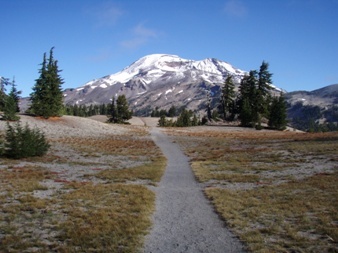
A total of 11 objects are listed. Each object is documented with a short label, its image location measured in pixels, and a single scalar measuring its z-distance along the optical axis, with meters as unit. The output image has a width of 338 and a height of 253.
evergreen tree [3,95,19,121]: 61.22
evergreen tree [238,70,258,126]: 91.38
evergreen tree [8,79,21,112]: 63.73
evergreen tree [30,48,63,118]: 69.95
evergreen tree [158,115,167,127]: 127.46
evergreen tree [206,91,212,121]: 107.36
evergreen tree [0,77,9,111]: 86.96
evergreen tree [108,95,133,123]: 116.19
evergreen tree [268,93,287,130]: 91.31
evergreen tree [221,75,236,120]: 102.56
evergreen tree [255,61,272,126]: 91.50
